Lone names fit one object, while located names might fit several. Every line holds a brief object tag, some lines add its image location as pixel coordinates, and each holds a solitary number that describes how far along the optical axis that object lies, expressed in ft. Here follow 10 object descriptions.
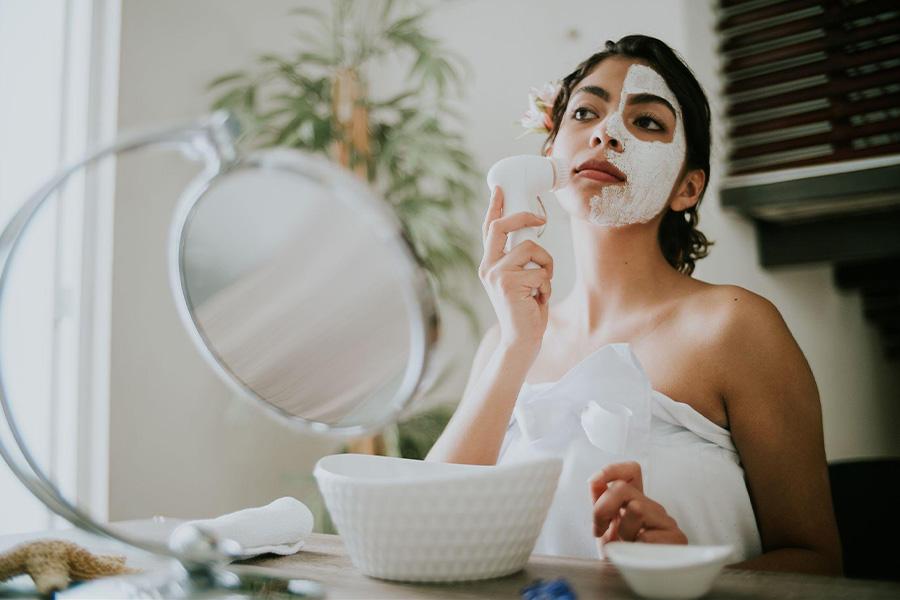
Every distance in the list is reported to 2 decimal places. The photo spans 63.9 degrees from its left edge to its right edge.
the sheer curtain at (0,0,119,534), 4.84
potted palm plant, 5.89
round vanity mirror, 1.60
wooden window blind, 4.95
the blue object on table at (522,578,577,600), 1.56
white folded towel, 2.27
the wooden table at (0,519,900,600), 1.70
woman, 2.80
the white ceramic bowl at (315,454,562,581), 1.72
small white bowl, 1.59
